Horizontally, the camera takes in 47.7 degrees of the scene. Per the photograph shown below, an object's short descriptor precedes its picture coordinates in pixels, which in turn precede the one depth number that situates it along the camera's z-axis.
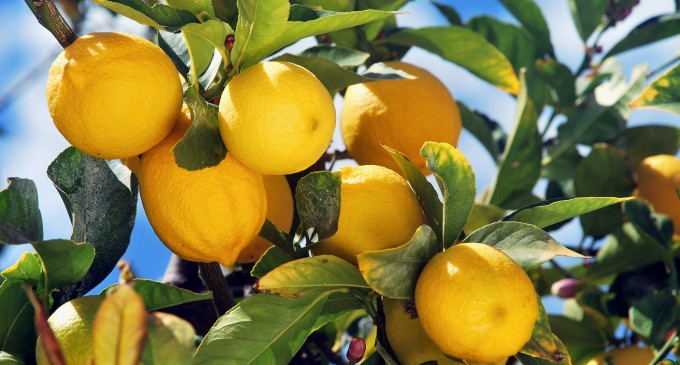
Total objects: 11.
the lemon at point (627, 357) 1.70
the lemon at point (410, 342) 1.06
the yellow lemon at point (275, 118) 0.93
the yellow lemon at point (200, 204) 0.97
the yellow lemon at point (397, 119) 1.30
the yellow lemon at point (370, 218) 1.04
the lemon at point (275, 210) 1.21
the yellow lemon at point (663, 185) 1.87
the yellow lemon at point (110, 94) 0.93
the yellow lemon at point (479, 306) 0.88
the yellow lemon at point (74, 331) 0.89
